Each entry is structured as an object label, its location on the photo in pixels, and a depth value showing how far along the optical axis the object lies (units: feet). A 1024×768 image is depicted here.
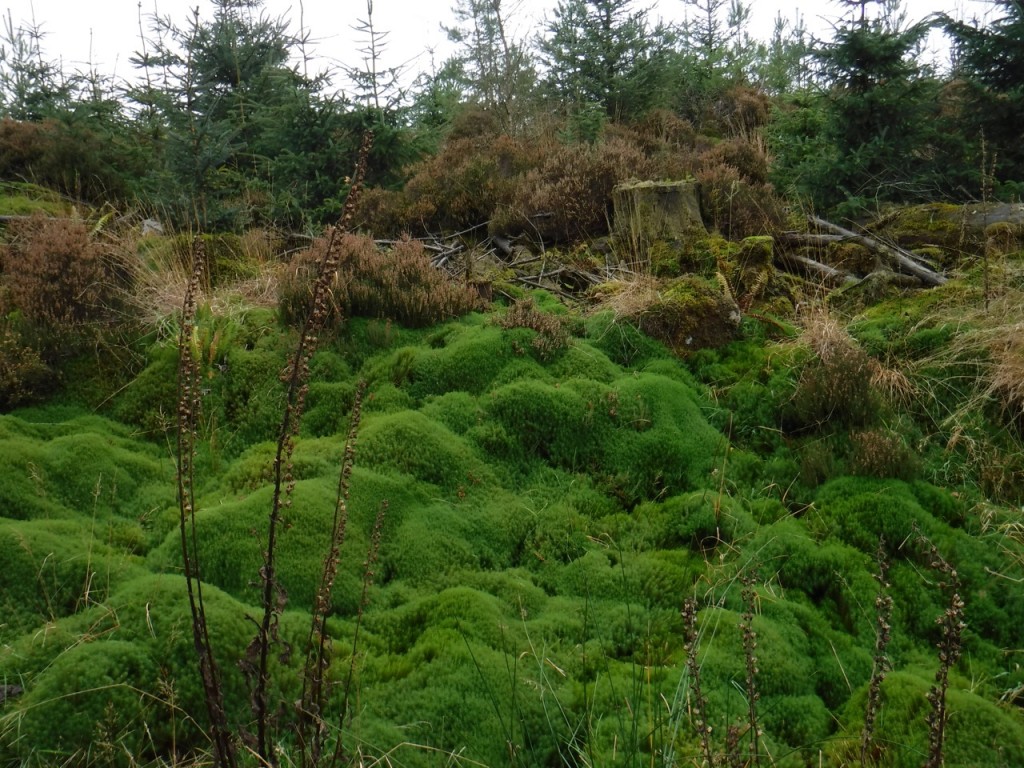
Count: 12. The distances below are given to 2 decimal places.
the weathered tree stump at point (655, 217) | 25.49
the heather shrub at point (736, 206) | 27.25
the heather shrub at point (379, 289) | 18.97
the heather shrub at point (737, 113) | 46.57
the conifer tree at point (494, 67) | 49.67
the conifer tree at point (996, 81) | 27.02
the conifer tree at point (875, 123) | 27.30
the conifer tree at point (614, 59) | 43.21
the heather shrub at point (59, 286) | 17.51
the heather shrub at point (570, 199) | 28.58
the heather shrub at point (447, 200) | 31.27
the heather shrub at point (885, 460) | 14.47
